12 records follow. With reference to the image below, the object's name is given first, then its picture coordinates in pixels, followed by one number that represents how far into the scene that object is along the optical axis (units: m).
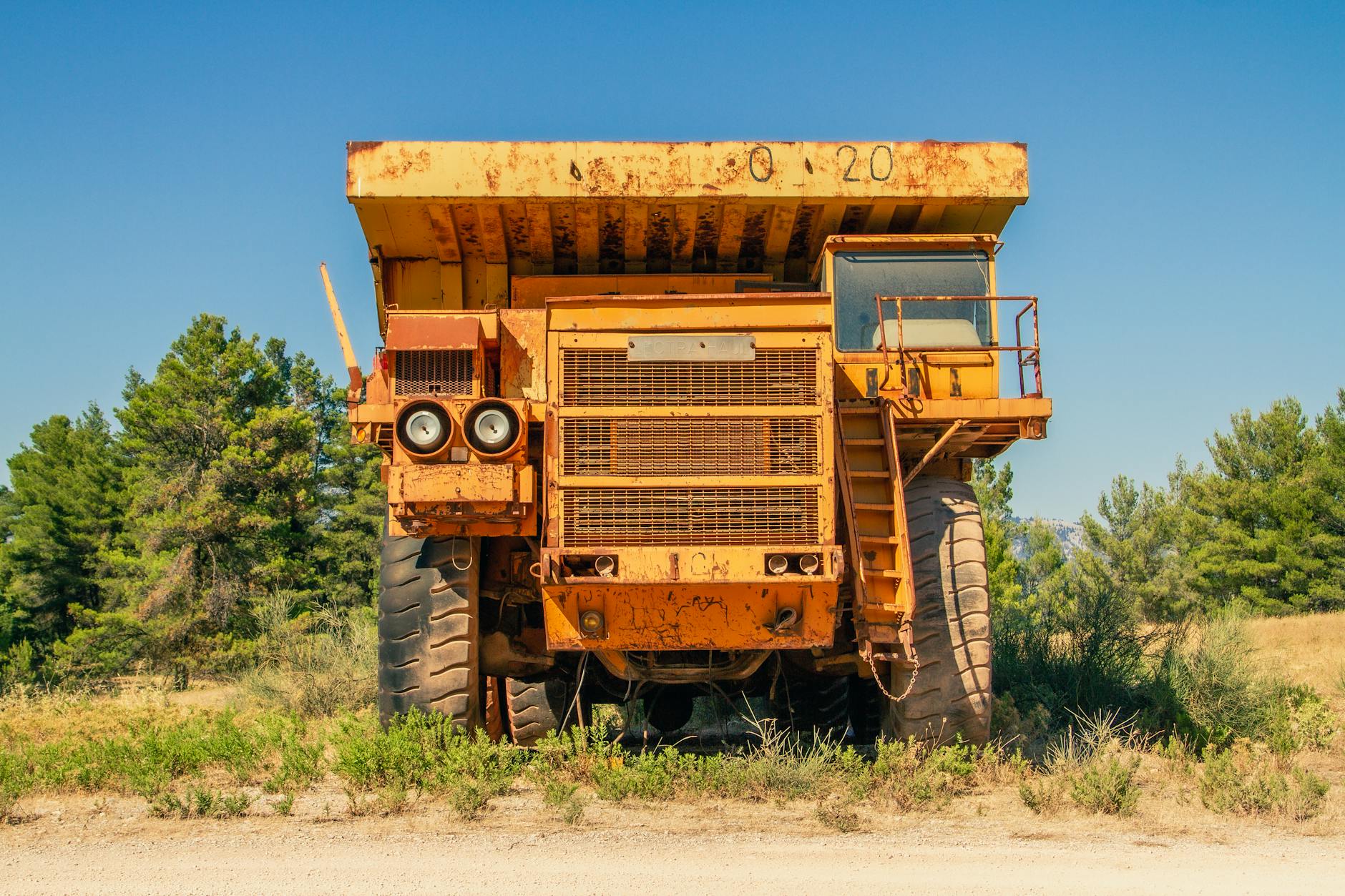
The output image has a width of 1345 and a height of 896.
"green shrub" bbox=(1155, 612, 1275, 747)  9.20
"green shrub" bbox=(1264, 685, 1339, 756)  8.67
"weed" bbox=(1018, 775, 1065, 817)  6.38
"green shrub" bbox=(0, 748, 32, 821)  6.09
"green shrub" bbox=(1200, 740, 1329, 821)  6.19
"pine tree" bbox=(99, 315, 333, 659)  28.55
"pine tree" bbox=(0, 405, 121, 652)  40.22
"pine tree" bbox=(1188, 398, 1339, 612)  32.62
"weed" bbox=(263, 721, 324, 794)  6.71
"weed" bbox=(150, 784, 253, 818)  6.10
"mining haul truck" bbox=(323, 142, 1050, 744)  6.50
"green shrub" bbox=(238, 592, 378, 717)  12.52
